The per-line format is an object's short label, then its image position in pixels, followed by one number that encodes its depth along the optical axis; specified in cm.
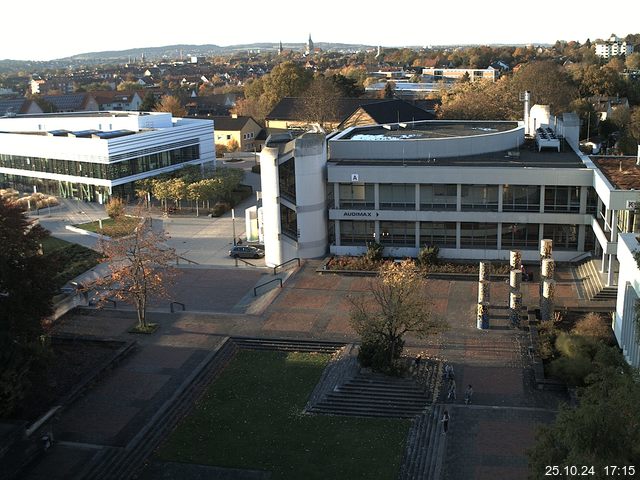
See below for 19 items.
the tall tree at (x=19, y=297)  2492
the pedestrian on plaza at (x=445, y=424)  2502
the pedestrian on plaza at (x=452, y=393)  2728
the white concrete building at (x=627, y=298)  2755
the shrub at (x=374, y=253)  4306
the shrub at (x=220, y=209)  6016
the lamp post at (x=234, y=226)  5110
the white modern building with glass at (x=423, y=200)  4200
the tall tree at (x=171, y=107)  10250
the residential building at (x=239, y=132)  9294
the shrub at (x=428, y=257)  4238
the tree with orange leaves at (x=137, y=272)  3441
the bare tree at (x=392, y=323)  2884
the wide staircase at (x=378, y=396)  2692
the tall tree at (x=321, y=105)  8738
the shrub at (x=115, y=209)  5897
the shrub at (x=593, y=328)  3008
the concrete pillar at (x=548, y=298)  3312
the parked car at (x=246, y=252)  4753
